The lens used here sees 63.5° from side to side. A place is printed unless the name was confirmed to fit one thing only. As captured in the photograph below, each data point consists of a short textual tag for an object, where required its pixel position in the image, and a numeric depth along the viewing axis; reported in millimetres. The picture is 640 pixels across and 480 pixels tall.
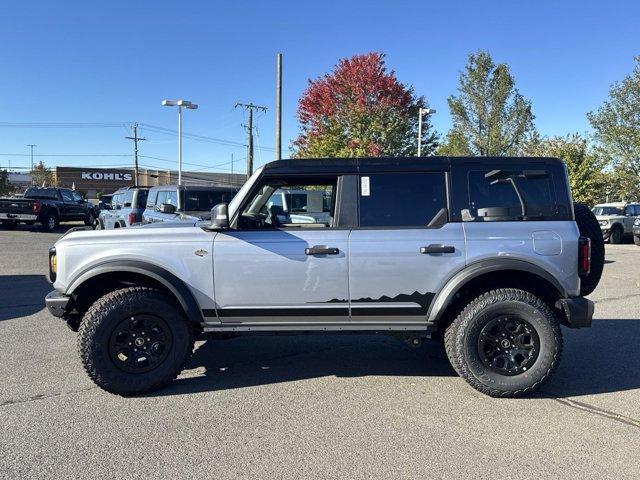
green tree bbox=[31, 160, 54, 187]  77312
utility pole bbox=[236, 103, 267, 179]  41000
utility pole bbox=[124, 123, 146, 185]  66875
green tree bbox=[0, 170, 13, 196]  50469
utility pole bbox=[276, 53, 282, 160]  21359
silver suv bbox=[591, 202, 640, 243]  20438
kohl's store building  83375
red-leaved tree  24125
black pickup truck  20797
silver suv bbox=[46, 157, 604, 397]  4203
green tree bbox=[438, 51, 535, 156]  25094
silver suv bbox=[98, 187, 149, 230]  13734
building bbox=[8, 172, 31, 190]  90925
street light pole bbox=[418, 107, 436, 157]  22375
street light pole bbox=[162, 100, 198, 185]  25219
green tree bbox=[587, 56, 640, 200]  28072
